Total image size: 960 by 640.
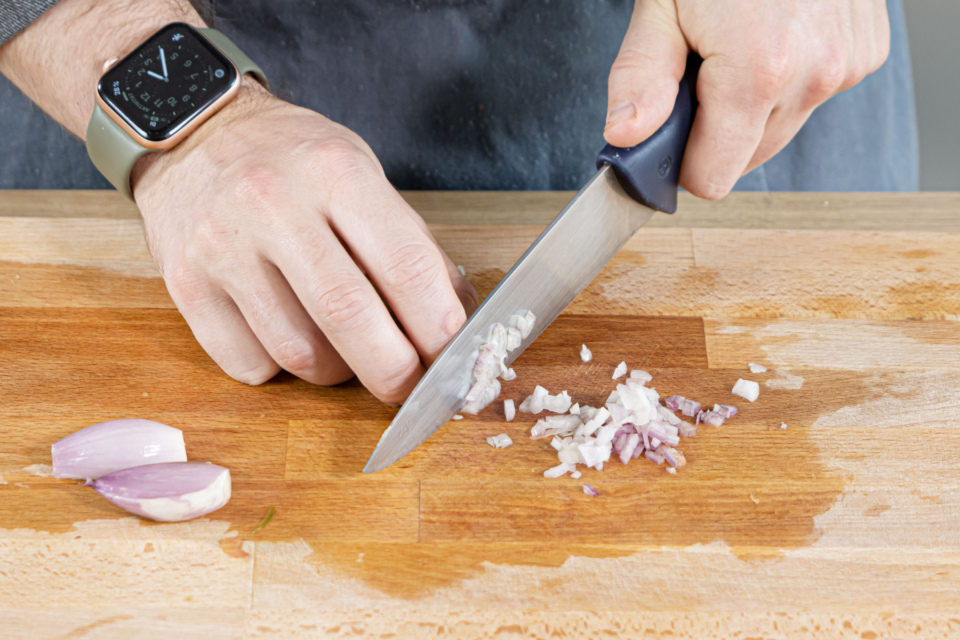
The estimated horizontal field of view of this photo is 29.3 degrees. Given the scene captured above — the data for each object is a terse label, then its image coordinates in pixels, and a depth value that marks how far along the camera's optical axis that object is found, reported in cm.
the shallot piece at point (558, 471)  67
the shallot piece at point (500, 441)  68
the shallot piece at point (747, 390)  70
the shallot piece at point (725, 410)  69
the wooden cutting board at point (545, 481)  63
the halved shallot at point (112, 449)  66
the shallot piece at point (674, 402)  69
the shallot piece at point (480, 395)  68
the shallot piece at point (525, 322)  69
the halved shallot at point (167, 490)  64
